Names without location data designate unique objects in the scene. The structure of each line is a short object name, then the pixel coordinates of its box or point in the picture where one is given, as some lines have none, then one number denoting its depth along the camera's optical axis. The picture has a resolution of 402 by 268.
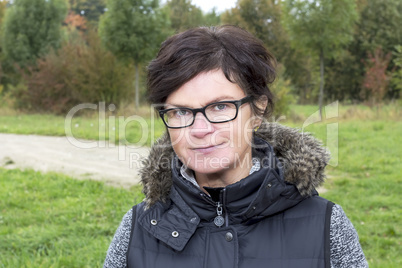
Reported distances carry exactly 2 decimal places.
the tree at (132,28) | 15.40
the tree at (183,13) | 29.00
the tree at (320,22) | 14.46
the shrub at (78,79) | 16.50
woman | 1.55
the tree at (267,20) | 23.78
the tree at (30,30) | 20.73
